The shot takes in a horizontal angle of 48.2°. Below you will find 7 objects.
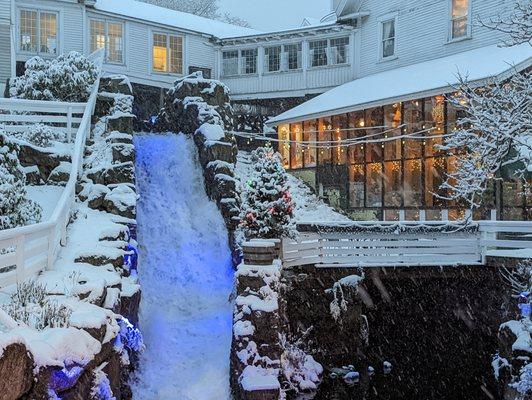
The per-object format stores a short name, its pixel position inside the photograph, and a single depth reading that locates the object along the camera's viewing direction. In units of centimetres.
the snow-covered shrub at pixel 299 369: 1274
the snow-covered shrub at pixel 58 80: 1697
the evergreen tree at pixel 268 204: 1301
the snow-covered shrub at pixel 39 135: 1424
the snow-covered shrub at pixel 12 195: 962
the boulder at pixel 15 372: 404
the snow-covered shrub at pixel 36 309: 548
